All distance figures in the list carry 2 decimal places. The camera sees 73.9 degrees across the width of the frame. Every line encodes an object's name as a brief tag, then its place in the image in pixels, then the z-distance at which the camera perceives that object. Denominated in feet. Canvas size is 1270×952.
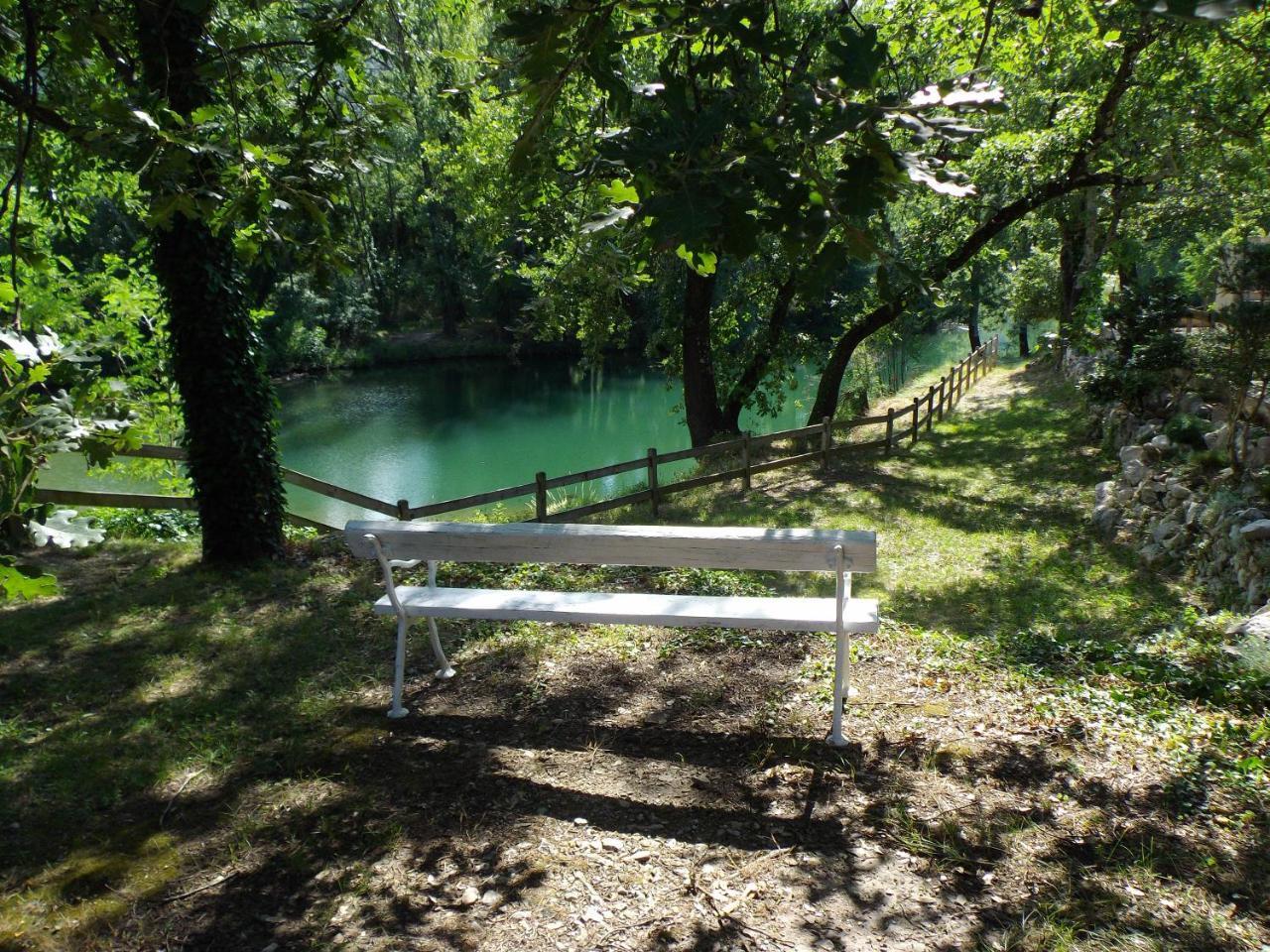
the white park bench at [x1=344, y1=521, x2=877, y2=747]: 11.58
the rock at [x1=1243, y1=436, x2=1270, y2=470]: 25.13
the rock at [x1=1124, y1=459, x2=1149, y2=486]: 29.58
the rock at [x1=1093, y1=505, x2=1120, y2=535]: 29.43
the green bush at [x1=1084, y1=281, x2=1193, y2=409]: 34.42
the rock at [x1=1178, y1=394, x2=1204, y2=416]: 32.42
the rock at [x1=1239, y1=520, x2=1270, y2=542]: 20.32
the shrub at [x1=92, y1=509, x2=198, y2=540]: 31.01
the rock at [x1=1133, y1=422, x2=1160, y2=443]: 33.22
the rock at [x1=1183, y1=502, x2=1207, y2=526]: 24.57
